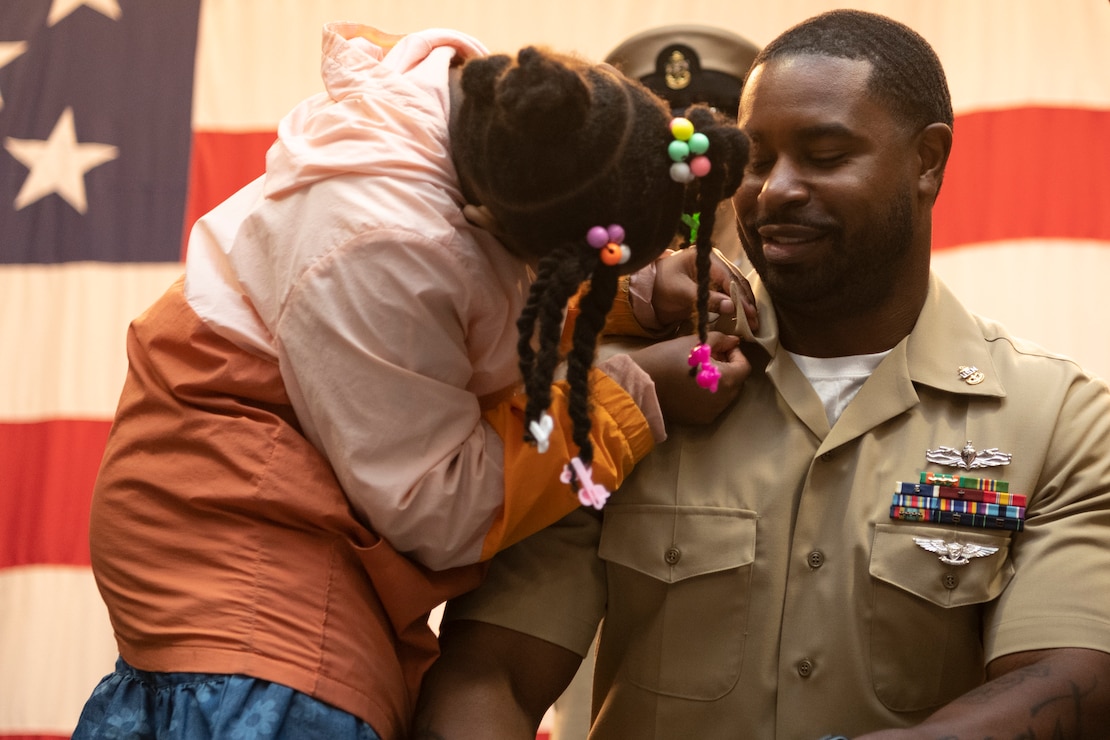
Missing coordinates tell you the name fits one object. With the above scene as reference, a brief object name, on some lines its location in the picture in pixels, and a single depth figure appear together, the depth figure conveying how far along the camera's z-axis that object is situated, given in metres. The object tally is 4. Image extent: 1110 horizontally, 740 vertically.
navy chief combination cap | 4.85
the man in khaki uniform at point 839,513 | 3.93
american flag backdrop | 4.97
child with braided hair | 3.72
